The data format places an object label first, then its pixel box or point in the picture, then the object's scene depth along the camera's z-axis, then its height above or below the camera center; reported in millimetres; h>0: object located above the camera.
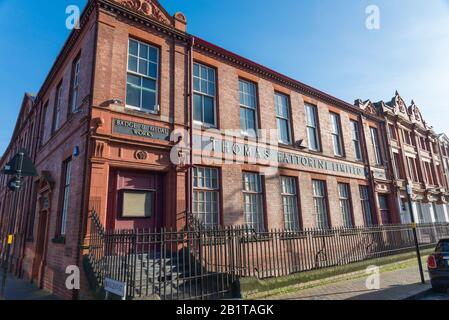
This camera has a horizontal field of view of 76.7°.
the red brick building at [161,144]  8180 +3197
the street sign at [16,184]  6605 +1297
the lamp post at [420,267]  8760 -1296
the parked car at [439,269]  7588 -1171
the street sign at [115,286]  4609 -810
